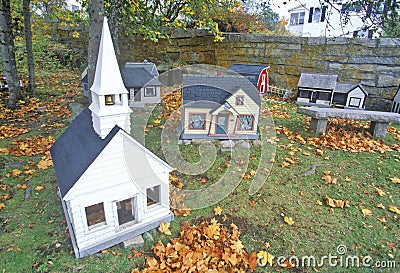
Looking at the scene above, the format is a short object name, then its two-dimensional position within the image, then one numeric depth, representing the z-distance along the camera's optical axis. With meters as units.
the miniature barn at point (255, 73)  5.61
